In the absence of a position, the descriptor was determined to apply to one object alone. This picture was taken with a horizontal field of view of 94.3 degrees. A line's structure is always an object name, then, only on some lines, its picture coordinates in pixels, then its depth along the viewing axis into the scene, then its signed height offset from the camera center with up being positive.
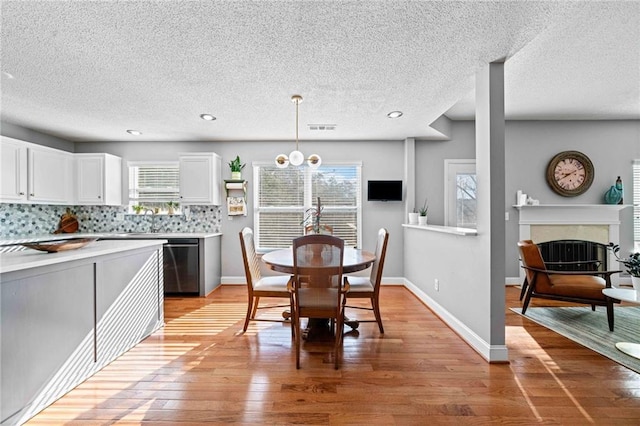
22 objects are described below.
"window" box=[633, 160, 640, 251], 4.59 +0.16
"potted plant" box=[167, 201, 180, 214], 4.88 +0.12
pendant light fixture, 3.14 +0.60
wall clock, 4.65 +0.64
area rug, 2.53 -1.17
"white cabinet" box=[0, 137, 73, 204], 3.69 +0.56
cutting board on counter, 4.68 -0.16
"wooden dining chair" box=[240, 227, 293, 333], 2.88 -0.70
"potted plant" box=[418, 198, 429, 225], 4.43 -0.05
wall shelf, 4.83 +0.28
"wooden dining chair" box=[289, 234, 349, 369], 2.29 -0.52
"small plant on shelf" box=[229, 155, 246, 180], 4.81 +0.75
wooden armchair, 3.05 -0.76
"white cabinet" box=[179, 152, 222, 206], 4.66 +0.58
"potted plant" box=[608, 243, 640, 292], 2.28 -0.42
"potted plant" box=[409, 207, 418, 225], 4.61 -0.07
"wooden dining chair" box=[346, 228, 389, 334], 2.83 -0.71
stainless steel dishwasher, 4.30 -0.76
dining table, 2.53 -0.43
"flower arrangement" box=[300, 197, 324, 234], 4.82 -0.05
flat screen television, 4.87 +0.39
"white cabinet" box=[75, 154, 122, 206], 4.62 +0.55
